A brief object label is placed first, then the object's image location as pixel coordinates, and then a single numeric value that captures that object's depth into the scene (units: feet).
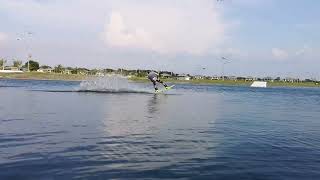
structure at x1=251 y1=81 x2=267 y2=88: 618.03
